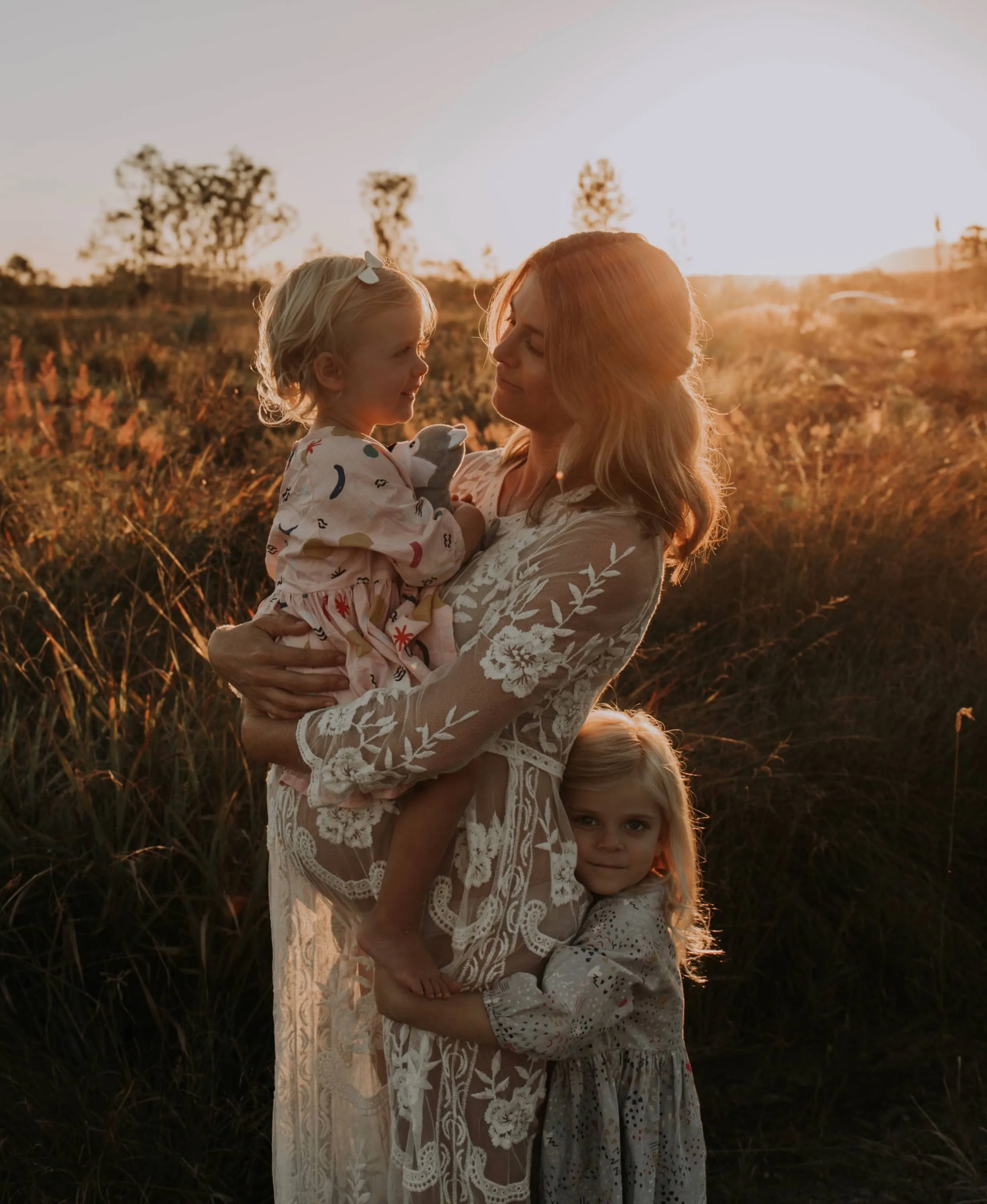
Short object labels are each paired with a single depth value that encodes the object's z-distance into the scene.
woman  1.91
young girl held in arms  2.04
